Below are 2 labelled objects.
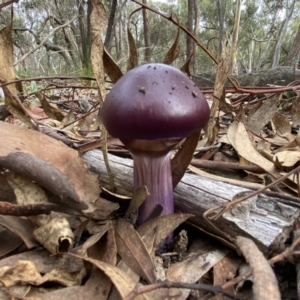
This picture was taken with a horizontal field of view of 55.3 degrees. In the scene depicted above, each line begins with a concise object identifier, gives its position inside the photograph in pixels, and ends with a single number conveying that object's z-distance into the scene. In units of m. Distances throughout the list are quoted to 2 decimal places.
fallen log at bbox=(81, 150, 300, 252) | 0.16
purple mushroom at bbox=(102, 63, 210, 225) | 0.15
